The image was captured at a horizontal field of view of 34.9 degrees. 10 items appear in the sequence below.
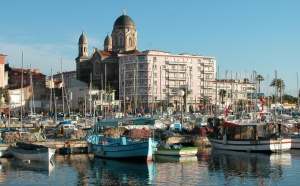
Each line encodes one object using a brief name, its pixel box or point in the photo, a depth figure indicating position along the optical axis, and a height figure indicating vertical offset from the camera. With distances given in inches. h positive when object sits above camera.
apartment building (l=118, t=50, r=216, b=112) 4953.3 +300.9
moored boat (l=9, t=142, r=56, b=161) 1641.2 -162.2
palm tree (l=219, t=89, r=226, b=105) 4883.1 +117.7
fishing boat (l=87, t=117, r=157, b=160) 1638.8 -145.4
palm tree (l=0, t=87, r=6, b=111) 4284.0 +120.4
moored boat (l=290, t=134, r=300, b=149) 2101.4 -171.7
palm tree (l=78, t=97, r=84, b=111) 4716.5 +43.0
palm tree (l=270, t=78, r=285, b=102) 5411.4 +247.9
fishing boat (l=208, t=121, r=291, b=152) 1950.1 -141.7
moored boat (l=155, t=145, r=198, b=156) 1749.4 -169.7
